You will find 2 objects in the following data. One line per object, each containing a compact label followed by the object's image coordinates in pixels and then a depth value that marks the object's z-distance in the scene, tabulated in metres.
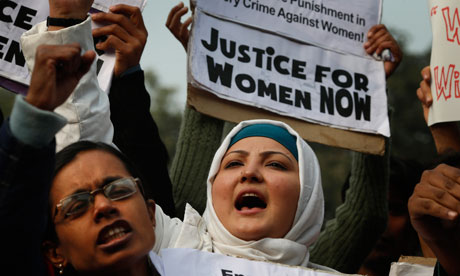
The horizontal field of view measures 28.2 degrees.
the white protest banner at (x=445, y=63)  4.06
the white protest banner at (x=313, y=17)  4.56
